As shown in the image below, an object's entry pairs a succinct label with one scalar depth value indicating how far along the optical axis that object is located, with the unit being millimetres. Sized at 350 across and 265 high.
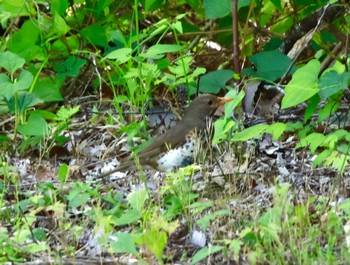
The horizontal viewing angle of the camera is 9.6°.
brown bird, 12794
